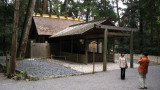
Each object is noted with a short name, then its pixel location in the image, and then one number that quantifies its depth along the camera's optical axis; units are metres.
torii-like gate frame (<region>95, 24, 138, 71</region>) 10.29
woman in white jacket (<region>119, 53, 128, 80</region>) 7.62
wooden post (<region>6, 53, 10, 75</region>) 9.43
